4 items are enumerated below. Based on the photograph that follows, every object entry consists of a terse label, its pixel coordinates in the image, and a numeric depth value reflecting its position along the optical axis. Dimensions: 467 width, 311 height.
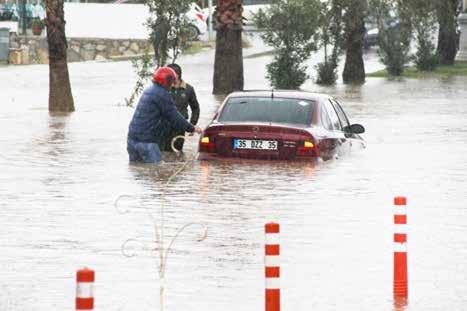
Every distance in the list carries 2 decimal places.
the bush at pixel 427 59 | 57.44
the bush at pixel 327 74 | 50.75
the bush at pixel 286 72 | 46.62
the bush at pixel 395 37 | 54.72
